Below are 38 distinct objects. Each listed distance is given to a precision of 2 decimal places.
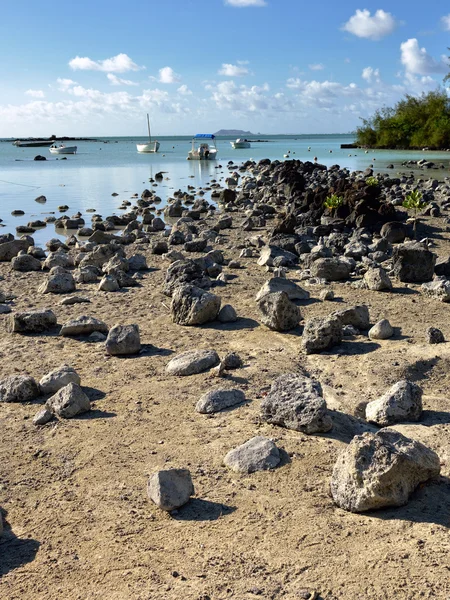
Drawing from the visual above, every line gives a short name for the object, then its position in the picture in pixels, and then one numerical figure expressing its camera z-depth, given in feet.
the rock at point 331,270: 33.45
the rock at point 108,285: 33.65
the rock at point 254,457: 14.37
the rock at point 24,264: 40.01
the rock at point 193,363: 20.74
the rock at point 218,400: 17.67
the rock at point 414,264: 32.42
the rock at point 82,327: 25.67
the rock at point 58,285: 33.60
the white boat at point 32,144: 417.90
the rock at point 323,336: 22.17
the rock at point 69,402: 17.90
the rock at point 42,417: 17.60
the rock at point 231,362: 20.67
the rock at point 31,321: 26.35
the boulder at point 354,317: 24.18
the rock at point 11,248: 44.32
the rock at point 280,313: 24.86
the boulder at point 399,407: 16.33
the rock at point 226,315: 26.55
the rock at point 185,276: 32.24
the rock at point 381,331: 23.09
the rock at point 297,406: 15.60
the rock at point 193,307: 26.27
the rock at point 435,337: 21.99
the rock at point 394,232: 45.27
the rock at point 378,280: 30.76
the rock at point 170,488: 13.08
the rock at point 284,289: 28.45
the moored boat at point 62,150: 294.87
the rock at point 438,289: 28.25
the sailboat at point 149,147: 284.51
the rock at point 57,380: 19.63
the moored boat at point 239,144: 344.49
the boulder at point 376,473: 12.36
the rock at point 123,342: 23.07
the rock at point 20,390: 19.25
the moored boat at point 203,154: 210.59
